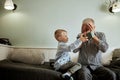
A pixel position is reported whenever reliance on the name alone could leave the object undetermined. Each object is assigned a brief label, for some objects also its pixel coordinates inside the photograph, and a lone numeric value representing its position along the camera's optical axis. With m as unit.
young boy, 1.92
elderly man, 1.89
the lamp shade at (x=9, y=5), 2.91
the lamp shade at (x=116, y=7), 2.77
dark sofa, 1.92
